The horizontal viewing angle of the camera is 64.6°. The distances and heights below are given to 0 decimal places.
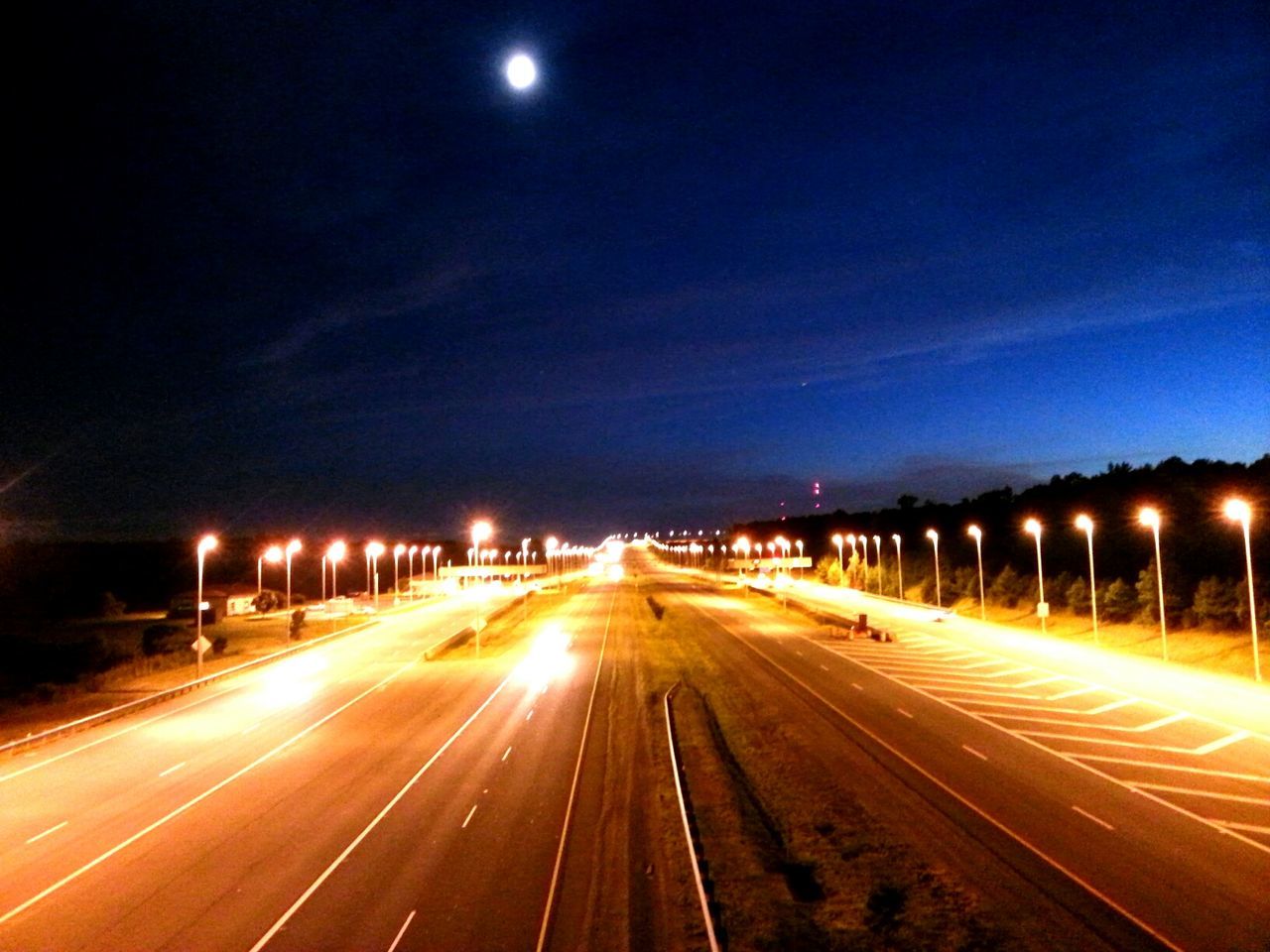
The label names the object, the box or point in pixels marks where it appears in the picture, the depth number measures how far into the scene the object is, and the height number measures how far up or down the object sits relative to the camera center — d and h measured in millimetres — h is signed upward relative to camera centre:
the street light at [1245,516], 36691 +298
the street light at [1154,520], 43312 +323
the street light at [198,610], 44469 -2080
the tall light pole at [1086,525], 51244 +264
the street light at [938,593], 77938 -4655
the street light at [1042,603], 53556 -3943
